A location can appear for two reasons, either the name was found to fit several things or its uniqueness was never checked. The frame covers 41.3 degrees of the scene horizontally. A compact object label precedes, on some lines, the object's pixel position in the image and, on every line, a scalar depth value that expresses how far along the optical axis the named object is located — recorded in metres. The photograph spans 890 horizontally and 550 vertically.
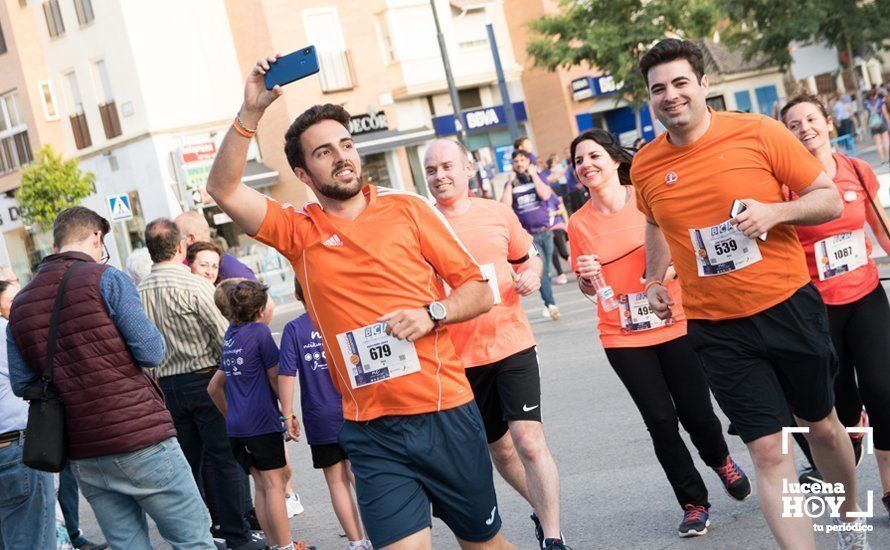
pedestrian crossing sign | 24.95
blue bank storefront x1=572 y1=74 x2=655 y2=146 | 44.62
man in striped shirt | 7.14
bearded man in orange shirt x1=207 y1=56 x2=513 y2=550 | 4.30
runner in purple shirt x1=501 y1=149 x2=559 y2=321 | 15.73
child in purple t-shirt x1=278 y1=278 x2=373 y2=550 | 6.42
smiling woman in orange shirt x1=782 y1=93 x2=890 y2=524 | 5.36
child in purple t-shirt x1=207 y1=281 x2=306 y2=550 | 6.67
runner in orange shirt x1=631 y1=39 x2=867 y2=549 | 4.71
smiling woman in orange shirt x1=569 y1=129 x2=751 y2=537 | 6.00
